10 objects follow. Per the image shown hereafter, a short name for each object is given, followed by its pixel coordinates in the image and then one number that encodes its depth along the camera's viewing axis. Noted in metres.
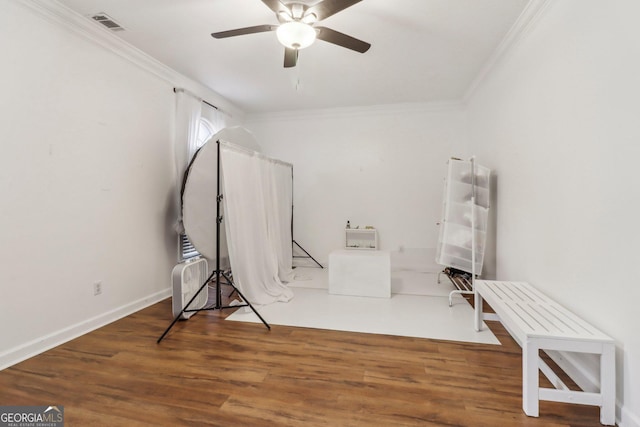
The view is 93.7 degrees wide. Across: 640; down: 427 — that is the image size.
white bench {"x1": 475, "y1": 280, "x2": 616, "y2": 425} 1.48
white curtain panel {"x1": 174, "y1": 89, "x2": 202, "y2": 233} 3.60
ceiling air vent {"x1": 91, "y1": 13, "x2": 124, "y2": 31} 2.54
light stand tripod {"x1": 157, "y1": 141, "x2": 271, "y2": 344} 2.82
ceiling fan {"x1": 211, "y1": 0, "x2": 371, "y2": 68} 2.00
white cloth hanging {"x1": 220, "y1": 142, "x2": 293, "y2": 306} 3.03
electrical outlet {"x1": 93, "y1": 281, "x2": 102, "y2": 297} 2.71
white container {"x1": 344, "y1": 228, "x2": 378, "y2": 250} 5.04
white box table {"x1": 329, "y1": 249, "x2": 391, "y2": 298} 3.57
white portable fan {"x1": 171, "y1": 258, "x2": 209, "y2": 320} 2.89
